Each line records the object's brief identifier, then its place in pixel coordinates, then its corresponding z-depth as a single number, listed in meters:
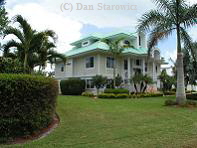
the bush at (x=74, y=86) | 25.38
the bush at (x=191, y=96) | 19.44
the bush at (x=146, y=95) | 21.42
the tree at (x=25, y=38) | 12.59
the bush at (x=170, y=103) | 12.91
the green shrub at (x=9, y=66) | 8.48
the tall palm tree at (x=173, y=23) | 12.82
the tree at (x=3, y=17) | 8.34
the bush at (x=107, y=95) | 20.00
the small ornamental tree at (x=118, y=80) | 24.17
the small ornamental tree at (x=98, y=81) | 22.97
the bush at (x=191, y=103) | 12.59
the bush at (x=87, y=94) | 22.25
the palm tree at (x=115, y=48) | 23.27
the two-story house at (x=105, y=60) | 25.78
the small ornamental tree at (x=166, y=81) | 28.22
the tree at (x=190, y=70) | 21.43
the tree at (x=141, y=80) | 23.67
